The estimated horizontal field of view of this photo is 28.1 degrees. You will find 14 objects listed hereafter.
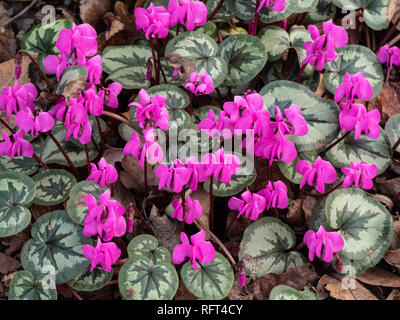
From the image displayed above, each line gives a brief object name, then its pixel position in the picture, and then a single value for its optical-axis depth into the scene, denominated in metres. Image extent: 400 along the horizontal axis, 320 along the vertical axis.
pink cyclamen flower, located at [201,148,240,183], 0.50
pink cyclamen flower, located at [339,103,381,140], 0.53
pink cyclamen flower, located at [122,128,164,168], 0.51
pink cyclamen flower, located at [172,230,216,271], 0.50
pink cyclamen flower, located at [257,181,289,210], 0.53
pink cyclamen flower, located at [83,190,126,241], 0.49
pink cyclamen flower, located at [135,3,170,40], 0.57
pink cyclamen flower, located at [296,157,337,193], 0.52
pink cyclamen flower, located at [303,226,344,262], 0.51
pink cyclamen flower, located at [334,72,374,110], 0.54
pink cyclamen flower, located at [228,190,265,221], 0.52
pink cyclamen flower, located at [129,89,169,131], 0.52
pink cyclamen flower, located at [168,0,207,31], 0.57
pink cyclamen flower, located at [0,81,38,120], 0.54
